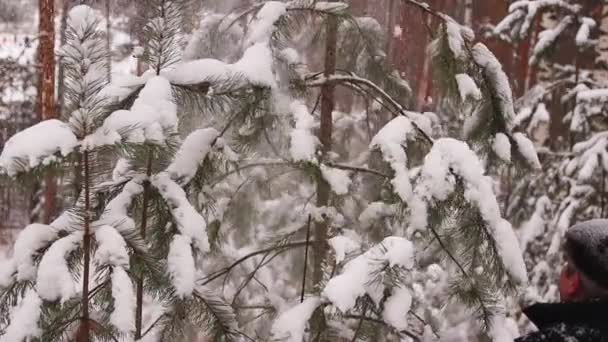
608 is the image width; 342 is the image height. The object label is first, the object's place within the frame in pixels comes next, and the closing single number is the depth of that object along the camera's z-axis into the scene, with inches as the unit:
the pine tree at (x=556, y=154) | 260.2
